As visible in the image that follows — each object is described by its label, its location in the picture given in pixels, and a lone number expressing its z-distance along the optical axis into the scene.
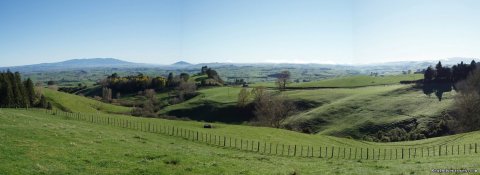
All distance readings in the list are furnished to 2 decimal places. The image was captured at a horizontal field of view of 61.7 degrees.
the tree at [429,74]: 163.00
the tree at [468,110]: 94.62
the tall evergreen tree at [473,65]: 153.73
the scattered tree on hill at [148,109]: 144.88
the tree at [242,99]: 155.00
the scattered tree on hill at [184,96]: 193.95
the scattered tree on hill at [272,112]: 109.56
